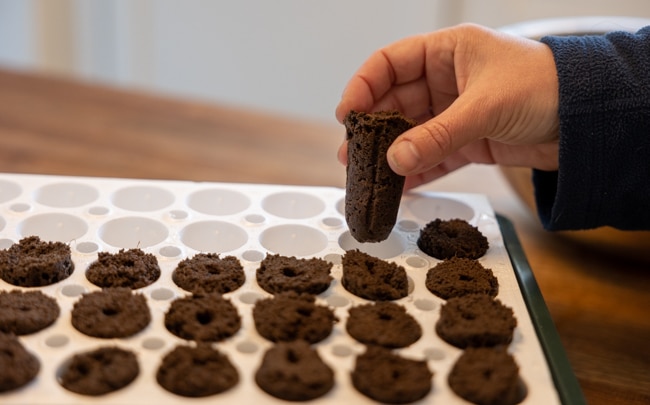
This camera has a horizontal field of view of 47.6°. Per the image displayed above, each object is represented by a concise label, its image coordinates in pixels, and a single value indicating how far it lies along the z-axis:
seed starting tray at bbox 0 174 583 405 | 0.57
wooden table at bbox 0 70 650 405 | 0.83
